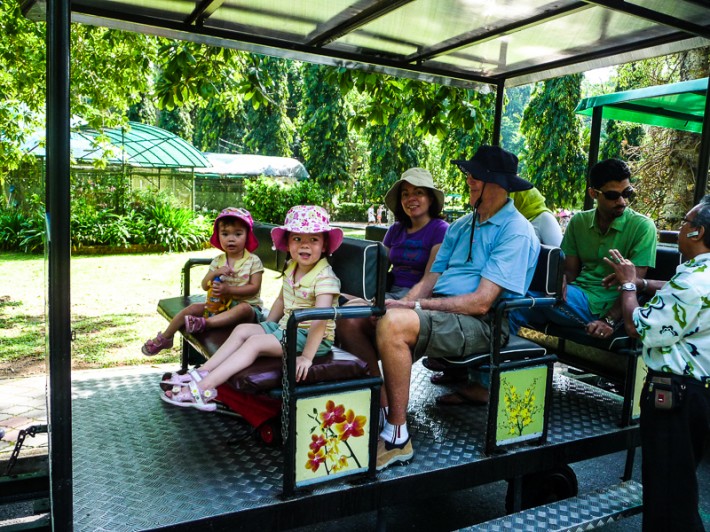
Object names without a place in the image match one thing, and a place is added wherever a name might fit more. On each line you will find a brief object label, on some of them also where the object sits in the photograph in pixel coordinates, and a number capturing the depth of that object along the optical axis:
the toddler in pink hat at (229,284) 3.85
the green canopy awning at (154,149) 19.27
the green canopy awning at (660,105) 6.20
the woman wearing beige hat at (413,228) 4.04
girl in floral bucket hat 2.85
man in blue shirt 2.94
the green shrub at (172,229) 16.16
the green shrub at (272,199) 17.91
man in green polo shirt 3.69
